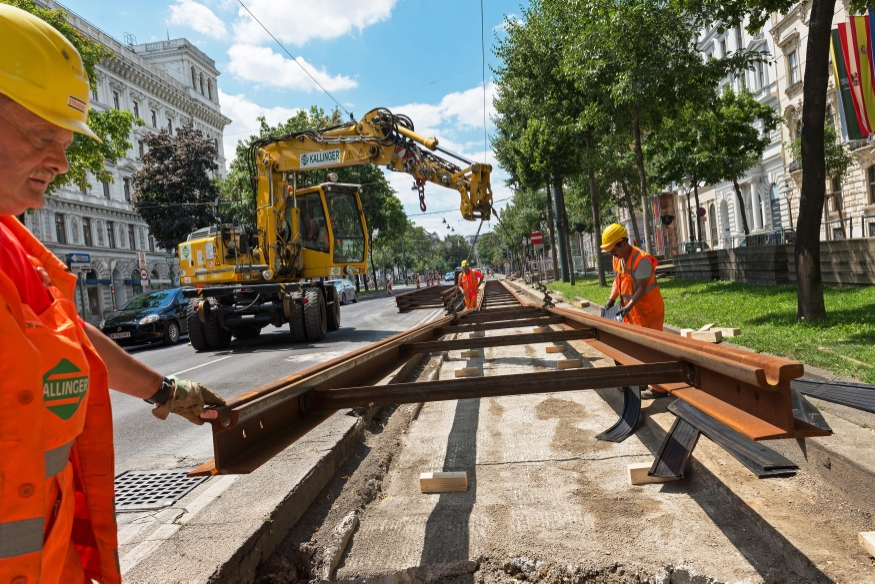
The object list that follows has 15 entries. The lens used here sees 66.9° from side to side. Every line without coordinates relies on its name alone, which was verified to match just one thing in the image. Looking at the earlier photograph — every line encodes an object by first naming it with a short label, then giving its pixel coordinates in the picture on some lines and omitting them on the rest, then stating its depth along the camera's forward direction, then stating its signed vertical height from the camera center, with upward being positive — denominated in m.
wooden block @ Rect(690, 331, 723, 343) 7.62 -1.02
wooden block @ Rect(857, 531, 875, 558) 2.58 -1.21
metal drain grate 4.07 -1.24
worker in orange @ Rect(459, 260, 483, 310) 14.67 -0.30
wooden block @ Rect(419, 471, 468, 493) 3.90 -1.23
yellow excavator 14.30 +1.30
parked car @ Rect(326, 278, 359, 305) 36.94 -0.42
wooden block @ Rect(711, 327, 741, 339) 8.21 -1.09
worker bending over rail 6.23 -0.26
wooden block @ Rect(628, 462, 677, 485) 3.76 -1.26
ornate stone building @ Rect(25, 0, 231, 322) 41.06 +6.38
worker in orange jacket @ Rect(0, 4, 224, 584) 1.29 -0.12
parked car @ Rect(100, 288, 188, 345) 17.23 -0.46
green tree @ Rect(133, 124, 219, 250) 39.81 +6.84
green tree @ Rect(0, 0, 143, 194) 19.28 +5.63
